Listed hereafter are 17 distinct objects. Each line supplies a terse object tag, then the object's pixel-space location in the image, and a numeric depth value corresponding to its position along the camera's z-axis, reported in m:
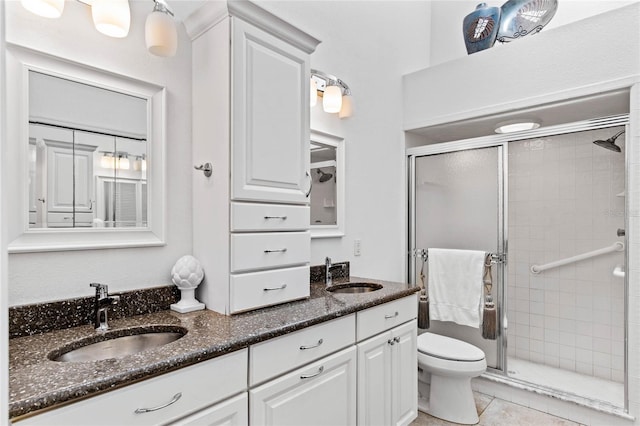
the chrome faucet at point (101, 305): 1.27
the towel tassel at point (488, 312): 2.56
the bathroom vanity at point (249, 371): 0.88
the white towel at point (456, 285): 2.64
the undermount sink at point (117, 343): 1.13
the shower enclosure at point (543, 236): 2.48
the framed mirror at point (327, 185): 2.26
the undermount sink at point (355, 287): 2.14
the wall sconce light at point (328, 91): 2.14
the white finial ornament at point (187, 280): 1.49
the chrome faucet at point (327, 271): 2.24
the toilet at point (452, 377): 2.23
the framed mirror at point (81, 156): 1.20
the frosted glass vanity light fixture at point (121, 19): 1.18
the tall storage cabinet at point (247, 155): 1.47
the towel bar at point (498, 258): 2.61
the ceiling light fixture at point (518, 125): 2.65
